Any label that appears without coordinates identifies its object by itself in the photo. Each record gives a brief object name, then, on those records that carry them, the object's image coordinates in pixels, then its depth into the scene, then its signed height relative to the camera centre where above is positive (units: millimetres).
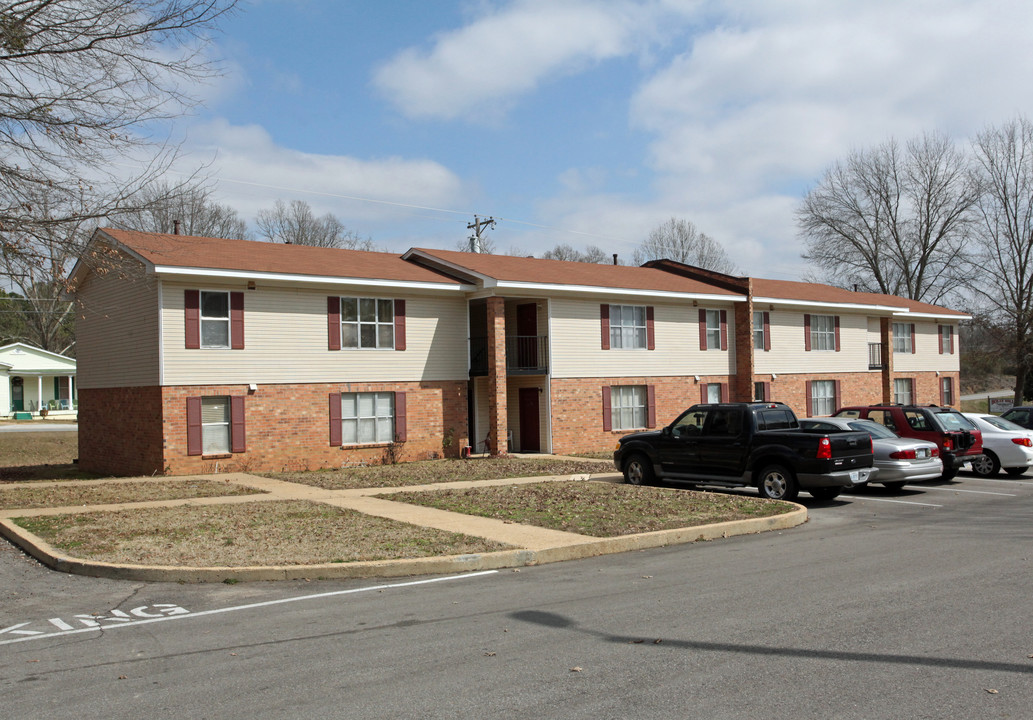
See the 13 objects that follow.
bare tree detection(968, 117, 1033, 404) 51566 +4634
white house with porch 56656 +735
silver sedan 16859 -1591
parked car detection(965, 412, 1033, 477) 20328 -1766
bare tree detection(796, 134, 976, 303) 61625 +9766
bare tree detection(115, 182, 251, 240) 46078 +10149
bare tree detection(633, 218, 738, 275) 71375 +9857
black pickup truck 15406 -1378
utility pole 50125 +9134
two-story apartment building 22469 +971
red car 19141 -1196
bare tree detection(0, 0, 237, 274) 13984 +4530
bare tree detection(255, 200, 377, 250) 60822 +10444
